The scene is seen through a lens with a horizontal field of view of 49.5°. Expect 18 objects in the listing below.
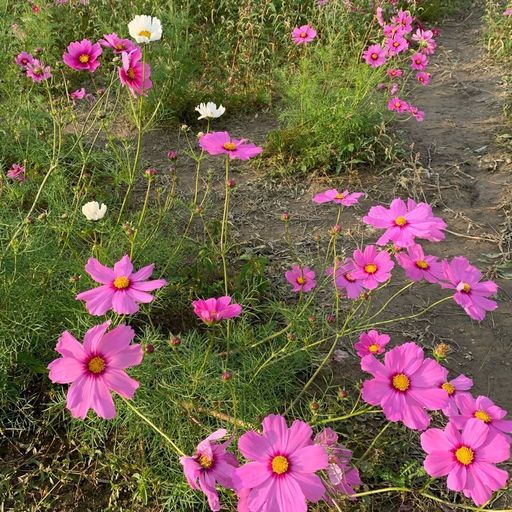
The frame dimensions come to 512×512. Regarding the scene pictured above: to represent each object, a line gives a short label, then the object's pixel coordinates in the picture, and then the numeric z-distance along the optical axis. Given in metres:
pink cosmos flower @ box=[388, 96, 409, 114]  2.92
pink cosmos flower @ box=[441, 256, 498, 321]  1.32
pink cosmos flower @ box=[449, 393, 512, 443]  1.14
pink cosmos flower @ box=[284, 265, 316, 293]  1.68
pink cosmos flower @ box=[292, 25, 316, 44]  3.14
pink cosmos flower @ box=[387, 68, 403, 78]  3.04
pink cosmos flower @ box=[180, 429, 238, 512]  1.00
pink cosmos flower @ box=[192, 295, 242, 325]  1.15
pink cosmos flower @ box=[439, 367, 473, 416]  1.19
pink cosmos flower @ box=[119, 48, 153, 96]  1.46
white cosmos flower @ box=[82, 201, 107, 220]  1.41
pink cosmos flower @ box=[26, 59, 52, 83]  1.82
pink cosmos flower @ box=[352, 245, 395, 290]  1.42
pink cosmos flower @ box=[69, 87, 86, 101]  2.42
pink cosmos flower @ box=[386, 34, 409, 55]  3.08
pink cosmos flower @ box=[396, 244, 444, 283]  1.35
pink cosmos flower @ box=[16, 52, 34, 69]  2.29
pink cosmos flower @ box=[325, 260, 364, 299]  1.51
